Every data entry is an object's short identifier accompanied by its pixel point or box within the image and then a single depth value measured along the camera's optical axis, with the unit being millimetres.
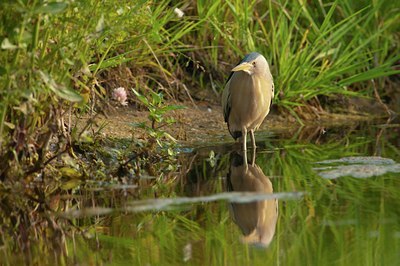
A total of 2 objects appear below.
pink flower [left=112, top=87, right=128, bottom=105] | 13727
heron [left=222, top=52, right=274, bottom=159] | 15906
